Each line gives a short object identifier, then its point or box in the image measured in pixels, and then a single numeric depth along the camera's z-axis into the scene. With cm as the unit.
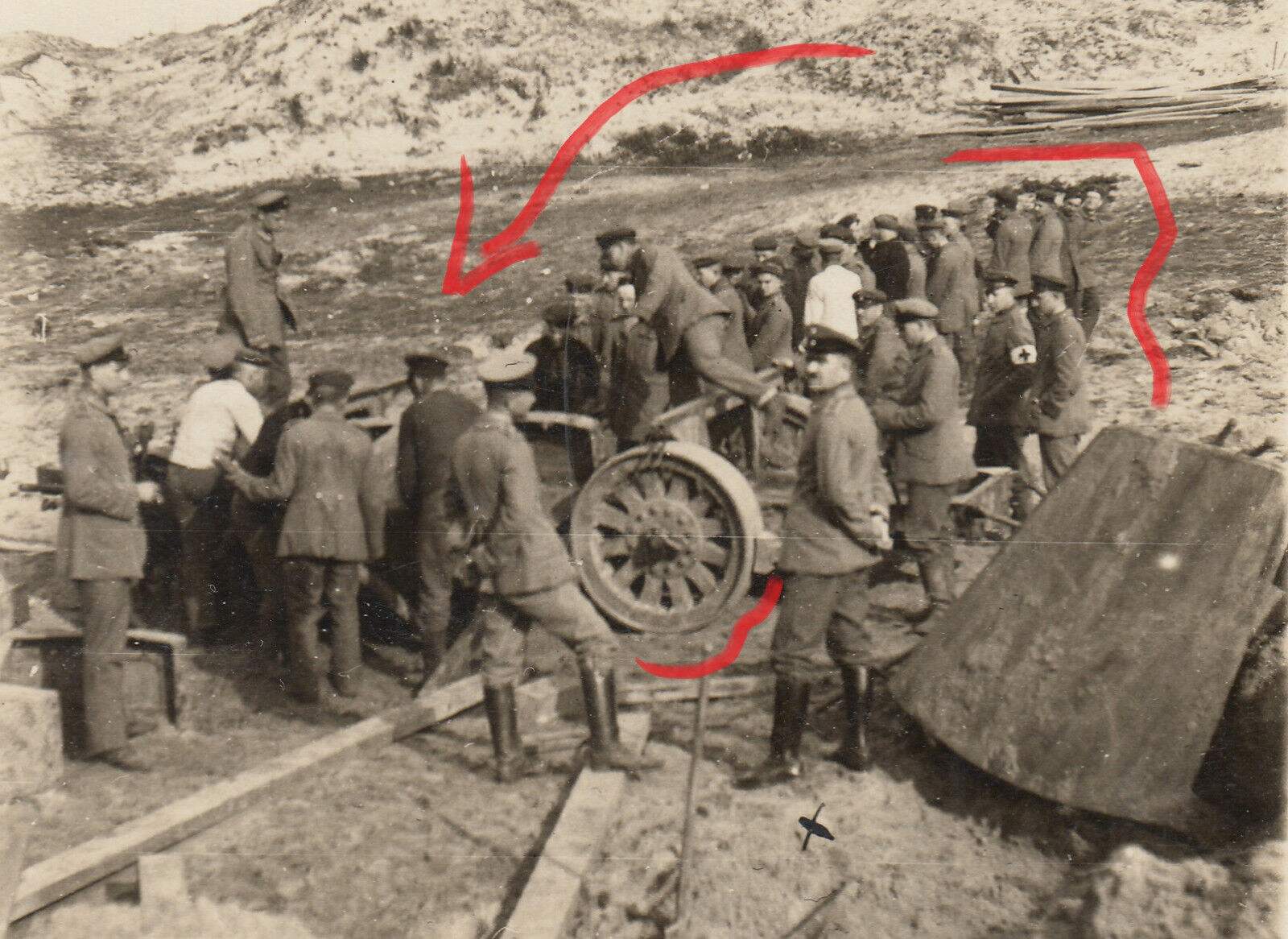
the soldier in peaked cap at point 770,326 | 845
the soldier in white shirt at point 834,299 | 868
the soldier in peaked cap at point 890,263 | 984
